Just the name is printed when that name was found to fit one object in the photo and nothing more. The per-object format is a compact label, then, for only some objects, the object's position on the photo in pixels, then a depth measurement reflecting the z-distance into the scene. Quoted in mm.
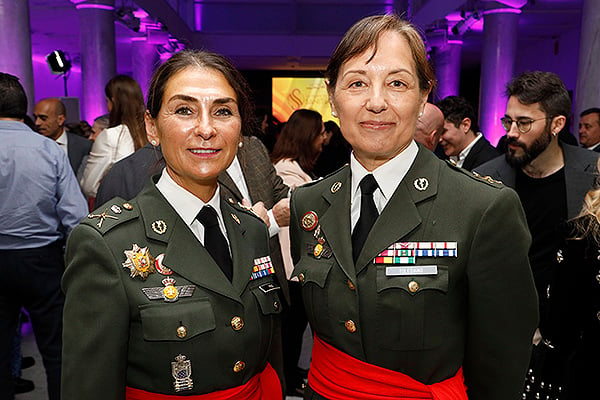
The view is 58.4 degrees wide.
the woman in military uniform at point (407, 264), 1229
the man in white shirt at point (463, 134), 3815
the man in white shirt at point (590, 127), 4973
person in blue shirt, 2746
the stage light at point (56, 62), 9164
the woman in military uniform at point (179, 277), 1166
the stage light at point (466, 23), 8562
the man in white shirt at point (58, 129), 4191
